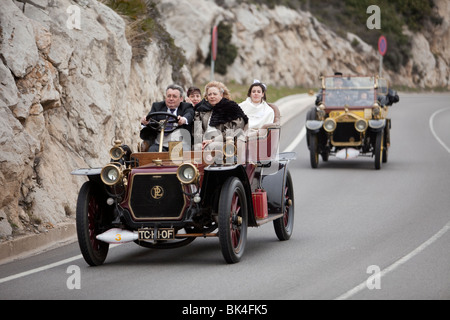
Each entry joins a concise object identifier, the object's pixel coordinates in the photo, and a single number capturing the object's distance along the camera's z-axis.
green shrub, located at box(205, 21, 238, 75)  41.97
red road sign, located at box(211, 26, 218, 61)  27.30
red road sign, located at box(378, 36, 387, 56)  49.82
